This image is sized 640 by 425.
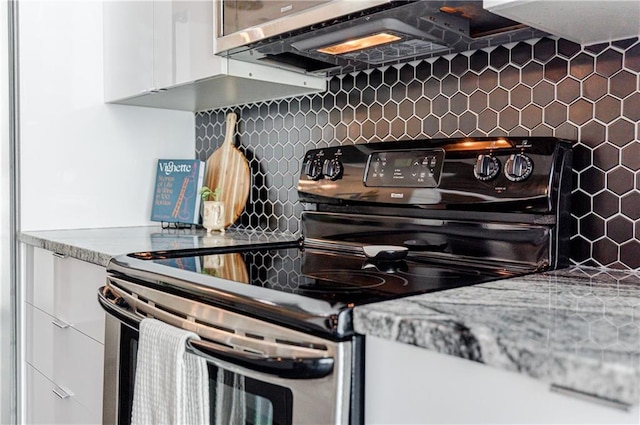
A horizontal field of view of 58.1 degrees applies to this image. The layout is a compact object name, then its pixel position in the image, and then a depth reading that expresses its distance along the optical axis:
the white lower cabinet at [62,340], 1.53
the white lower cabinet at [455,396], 0.59
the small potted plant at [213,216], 2.00
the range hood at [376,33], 1.17
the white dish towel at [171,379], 0.94
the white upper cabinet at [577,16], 0.94
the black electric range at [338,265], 0.78
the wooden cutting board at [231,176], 2.02
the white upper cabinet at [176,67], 1.64
